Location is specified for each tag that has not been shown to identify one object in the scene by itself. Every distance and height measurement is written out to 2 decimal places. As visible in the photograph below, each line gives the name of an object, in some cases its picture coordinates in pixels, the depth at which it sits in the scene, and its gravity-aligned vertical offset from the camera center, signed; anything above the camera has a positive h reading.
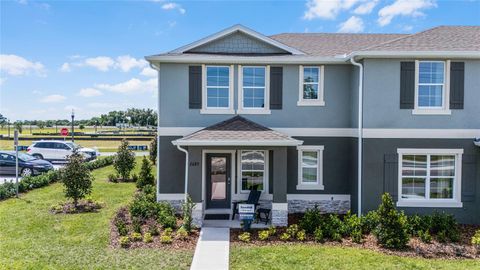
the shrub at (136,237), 9.75 -3.31
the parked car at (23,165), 20.05 -2.48
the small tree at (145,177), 17.34 -2.76
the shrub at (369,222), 10.50 -3.05
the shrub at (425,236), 9.90 -3.28
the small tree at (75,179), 13.04 -2.15
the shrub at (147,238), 9.70 -3.34
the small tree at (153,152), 25.38 -2.06
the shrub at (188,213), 10.62 -2.85
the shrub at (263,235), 10.06 -3.34
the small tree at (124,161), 19.97 -2.22
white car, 26.25 -2.01
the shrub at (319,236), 9.96 -3.30
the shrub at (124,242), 9.33 -3.33
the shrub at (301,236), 10.03 -3.32
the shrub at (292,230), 10.29 -3.24
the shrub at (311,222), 10.62 -3.09
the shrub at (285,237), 10.05 -3.37
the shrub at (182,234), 10.02 -3.32
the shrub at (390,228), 9.40 -2.89
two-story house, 11.60 +0.17
